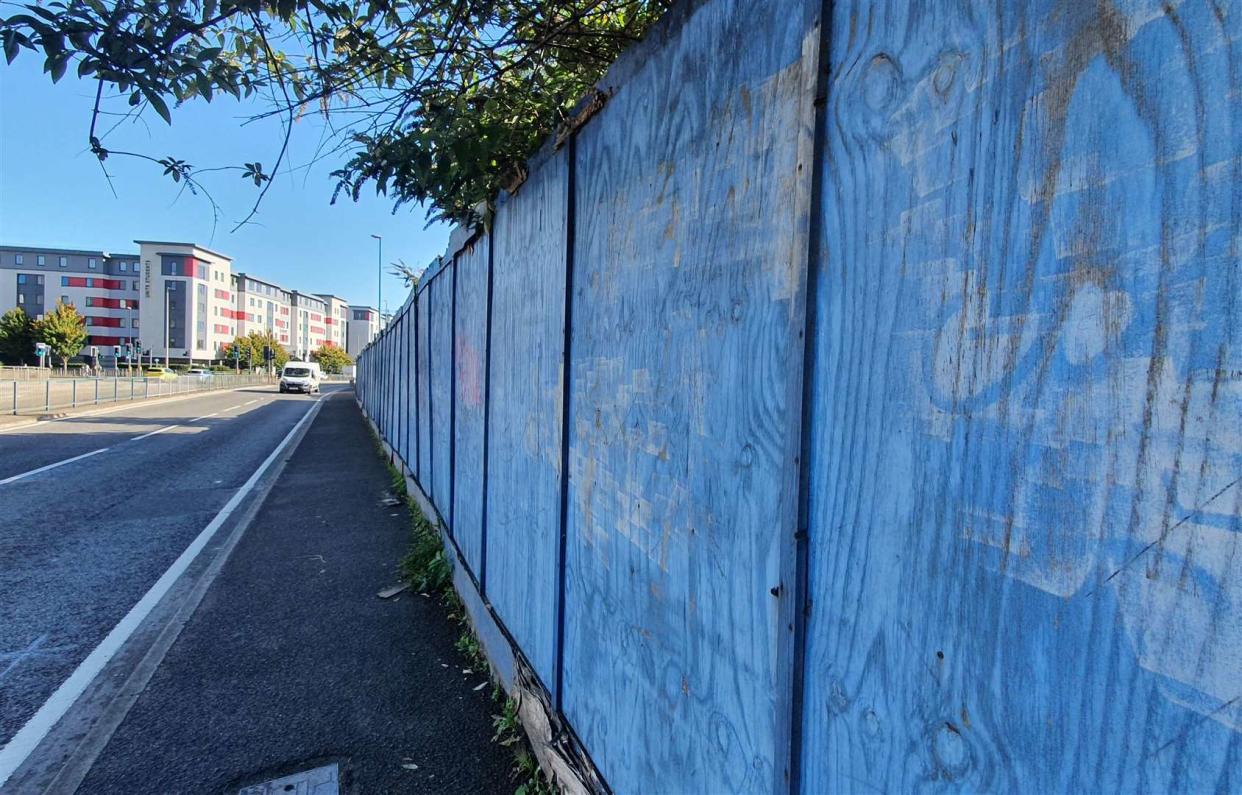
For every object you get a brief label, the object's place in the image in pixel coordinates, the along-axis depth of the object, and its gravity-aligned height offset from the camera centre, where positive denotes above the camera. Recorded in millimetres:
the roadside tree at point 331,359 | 106438 +794
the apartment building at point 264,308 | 94125 +8560
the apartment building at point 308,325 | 115562 +7308
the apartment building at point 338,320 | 131075 +9124
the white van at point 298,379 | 44156 -1143
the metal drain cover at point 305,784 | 2682 -1802
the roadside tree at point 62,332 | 65688 +2324
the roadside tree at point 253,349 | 82750 +1593
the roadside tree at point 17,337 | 65625 +1645
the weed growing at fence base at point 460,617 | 2789 -1720
